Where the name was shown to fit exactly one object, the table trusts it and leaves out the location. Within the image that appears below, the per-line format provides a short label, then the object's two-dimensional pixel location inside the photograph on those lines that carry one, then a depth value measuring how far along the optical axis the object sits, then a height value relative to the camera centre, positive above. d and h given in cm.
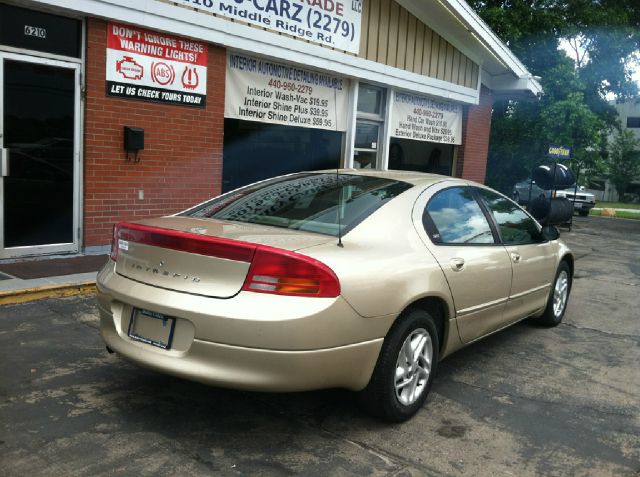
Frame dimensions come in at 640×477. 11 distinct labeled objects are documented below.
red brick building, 678 +73
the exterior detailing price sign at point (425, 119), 1191 +90
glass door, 658 -17
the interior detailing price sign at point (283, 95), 882 +92
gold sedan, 300 -69
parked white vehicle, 2239 -88
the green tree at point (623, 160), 4238 +112
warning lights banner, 724 +98
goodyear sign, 1485 +48
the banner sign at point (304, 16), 820 +197
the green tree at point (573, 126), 1667 +126
